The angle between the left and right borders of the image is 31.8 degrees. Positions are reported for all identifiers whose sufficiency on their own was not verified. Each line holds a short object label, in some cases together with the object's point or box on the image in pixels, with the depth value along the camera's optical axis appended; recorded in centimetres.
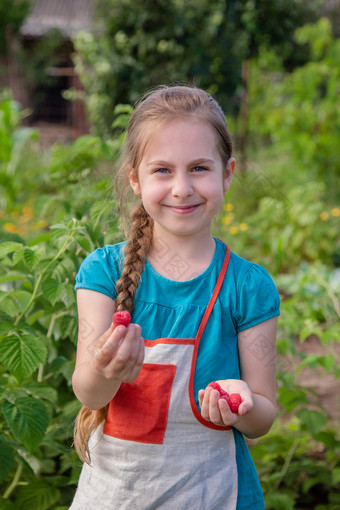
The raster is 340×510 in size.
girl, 124
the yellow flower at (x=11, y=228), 452
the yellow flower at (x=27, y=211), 578
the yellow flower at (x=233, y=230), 424
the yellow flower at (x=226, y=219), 441
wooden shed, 1188
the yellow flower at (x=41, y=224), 471
